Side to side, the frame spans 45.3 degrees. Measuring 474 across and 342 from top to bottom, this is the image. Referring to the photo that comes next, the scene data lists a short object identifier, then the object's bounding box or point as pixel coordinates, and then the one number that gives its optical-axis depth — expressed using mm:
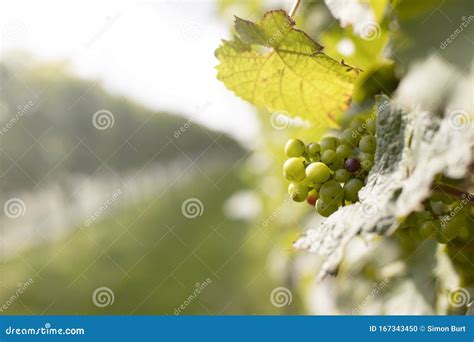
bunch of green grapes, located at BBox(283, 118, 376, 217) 769
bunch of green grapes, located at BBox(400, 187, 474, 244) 745
